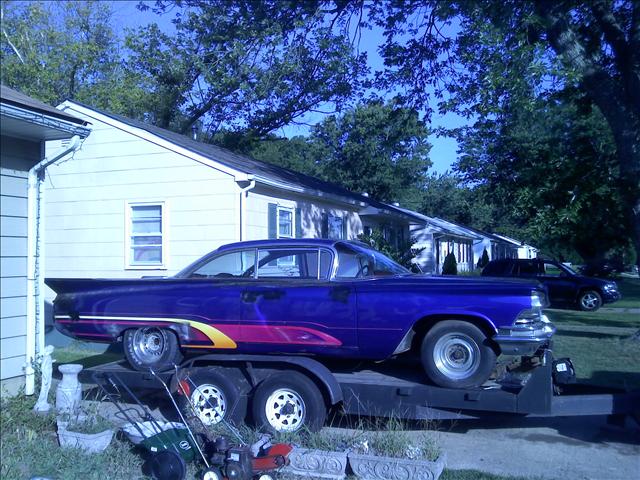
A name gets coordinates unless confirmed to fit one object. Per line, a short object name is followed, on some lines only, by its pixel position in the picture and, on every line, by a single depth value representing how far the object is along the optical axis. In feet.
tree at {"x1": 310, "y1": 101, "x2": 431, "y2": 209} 126.11
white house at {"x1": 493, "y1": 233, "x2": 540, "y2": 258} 184.37
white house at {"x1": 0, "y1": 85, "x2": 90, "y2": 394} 21.31
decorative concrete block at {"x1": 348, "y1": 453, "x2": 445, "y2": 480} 17.46
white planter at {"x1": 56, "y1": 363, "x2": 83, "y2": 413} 21.56
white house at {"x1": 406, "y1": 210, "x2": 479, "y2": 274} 84.93
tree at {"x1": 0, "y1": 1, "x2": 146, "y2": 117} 73.97
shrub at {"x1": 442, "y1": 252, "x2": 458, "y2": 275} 88.63
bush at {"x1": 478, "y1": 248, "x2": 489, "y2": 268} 128.67
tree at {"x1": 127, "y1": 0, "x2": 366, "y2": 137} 49.26
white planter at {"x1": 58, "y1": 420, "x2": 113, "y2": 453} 19.47
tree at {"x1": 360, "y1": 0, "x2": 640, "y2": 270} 36.63
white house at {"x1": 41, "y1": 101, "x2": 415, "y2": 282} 41.14
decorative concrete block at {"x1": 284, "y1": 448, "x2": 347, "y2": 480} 18.30
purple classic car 20.33
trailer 19.83
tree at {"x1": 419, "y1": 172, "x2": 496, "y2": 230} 182.60
